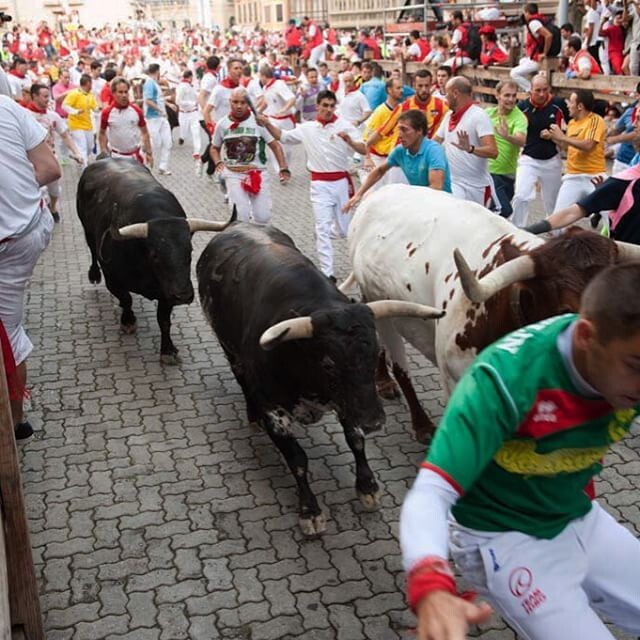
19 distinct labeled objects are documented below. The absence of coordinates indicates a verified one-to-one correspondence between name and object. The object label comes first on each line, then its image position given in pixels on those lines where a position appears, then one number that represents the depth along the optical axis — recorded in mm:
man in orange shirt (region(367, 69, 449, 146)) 9242
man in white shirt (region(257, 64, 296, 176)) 14234
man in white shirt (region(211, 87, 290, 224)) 8633
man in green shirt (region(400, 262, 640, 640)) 1775
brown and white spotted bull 3334
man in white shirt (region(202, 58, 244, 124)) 12367
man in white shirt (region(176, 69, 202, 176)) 16922
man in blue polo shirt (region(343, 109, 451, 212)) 6594
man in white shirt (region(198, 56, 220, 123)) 15055
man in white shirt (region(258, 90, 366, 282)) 8555
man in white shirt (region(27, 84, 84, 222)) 11539
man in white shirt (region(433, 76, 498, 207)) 7738
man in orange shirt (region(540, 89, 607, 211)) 8266
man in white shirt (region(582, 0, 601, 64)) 15031
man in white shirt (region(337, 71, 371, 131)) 13344
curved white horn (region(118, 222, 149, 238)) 6215
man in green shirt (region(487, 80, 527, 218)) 8633
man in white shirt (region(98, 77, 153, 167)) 11406
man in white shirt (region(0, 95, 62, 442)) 4617
